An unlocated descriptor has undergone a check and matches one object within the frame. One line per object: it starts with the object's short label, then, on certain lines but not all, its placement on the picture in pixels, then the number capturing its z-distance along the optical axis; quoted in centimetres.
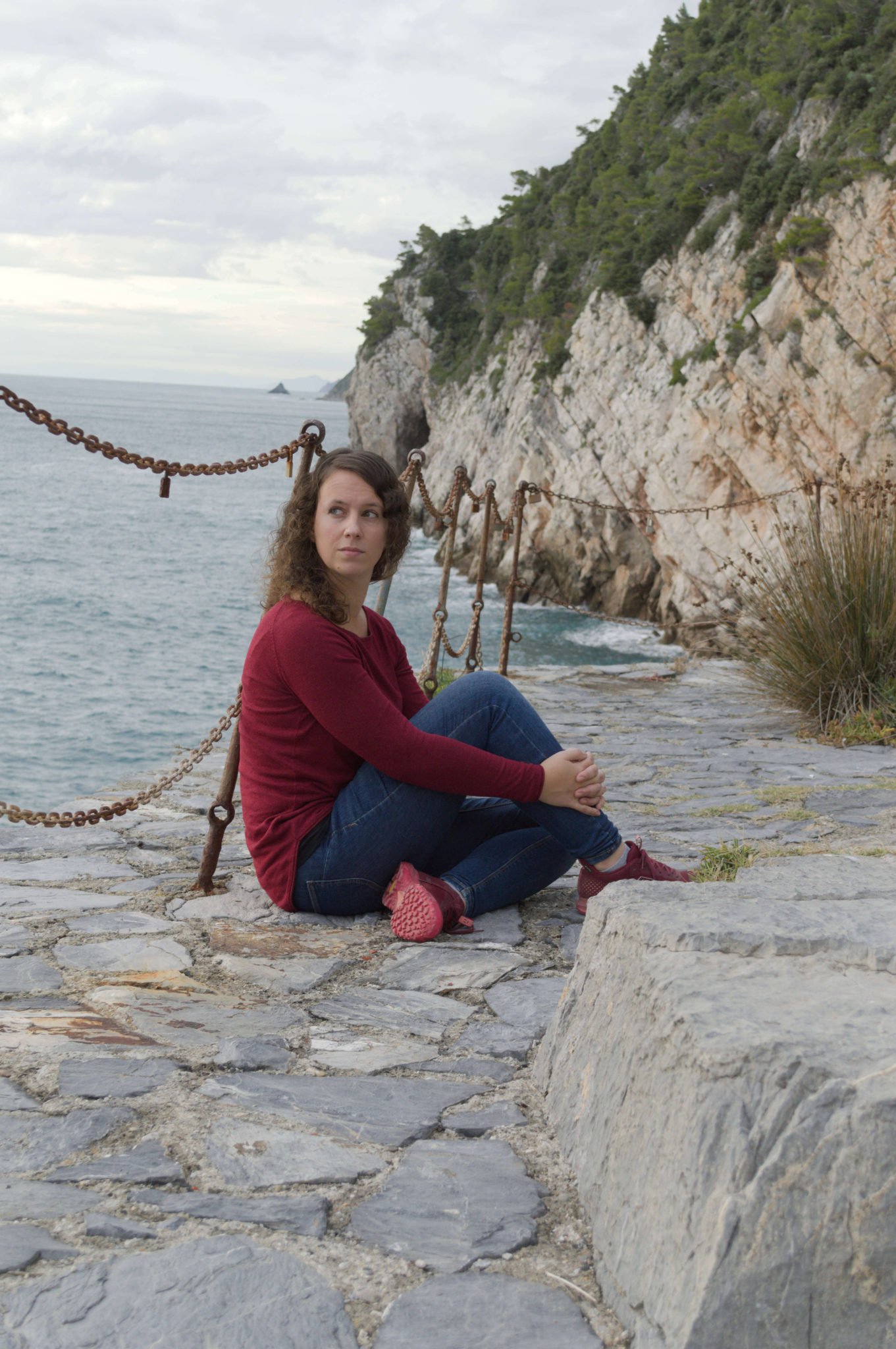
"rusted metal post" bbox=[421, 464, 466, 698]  647
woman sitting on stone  299
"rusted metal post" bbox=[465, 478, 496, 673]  732
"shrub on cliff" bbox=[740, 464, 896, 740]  634
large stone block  125
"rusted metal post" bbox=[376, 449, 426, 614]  471
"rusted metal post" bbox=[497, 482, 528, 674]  875
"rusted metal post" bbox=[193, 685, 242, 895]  364
